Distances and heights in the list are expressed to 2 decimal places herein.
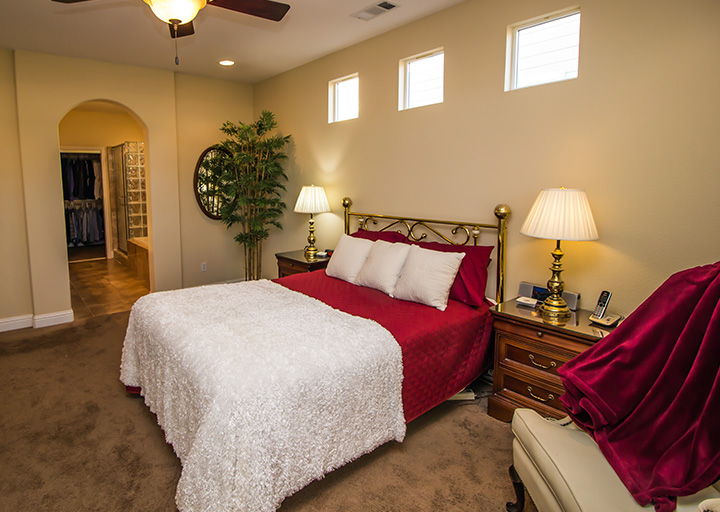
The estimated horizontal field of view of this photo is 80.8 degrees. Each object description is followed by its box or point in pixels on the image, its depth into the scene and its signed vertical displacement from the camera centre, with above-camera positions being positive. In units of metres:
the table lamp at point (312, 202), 4.29 +0.04
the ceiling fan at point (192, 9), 1.88 +1.01
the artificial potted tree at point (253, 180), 4.80 +0.29
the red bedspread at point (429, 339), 2.29 -0.76
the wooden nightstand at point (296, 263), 4.13 -0.57
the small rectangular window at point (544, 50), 2.63 +1.03
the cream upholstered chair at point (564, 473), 1.33 -0.91
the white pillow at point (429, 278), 2.73 -0.47
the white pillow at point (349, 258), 3.38 -0.43
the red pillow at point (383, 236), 3.56 -0.25
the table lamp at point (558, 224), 2.34 -0.09
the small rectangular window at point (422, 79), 3.37 +1.05
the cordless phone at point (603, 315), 2.33 -0.60
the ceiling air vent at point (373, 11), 3.09 +1.47
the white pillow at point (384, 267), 3.04 -0.44
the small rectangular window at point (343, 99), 4.22 +1.09
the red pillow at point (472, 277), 2.80 -0.47
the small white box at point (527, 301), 2.62 -0.58
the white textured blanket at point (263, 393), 1.61 -0.82
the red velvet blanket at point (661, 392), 1.31 -0.65
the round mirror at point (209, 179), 5.20 +0.31
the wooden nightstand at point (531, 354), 2.30 -0.85
